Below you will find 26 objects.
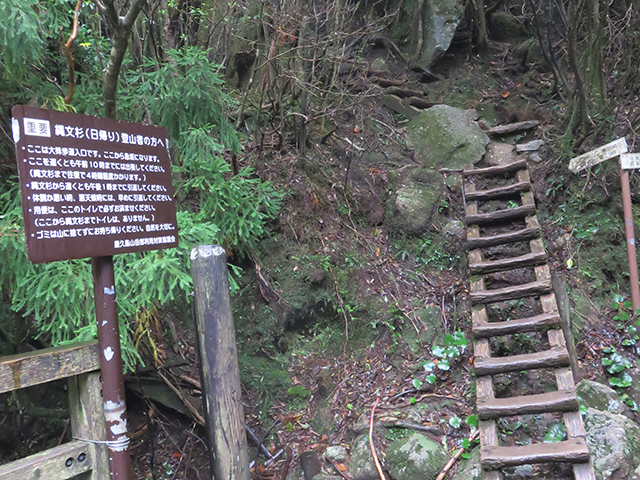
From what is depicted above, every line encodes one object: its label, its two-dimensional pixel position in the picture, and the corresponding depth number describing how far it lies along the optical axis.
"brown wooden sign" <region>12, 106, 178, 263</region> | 1.65
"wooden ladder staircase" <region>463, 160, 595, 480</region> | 2.99
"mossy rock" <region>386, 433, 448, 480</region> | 3.48
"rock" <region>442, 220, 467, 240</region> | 5.79
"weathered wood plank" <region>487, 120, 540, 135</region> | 7.54
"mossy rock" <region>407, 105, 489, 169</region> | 7.07
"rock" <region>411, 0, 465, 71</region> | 9.86
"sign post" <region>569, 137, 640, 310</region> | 4.33
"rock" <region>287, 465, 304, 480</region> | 3.89
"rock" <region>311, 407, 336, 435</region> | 4.19
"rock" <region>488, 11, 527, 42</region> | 10.55
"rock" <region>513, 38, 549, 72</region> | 9.26
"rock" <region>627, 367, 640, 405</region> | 3.85
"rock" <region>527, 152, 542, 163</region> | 6.80
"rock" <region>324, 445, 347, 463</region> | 3.88
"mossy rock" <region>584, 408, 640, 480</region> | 3.20
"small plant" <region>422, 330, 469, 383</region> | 4.27
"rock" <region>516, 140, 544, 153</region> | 6.95
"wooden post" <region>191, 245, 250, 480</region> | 2.39
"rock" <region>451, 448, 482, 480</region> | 3.29
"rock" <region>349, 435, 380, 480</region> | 3.65
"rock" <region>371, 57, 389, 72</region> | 9.87
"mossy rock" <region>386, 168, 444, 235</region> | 5.96
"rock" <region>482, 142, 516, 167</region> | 7.14
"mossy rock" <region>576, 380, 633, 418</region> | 3.72
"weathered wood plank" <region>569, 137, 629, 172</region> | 4.46
